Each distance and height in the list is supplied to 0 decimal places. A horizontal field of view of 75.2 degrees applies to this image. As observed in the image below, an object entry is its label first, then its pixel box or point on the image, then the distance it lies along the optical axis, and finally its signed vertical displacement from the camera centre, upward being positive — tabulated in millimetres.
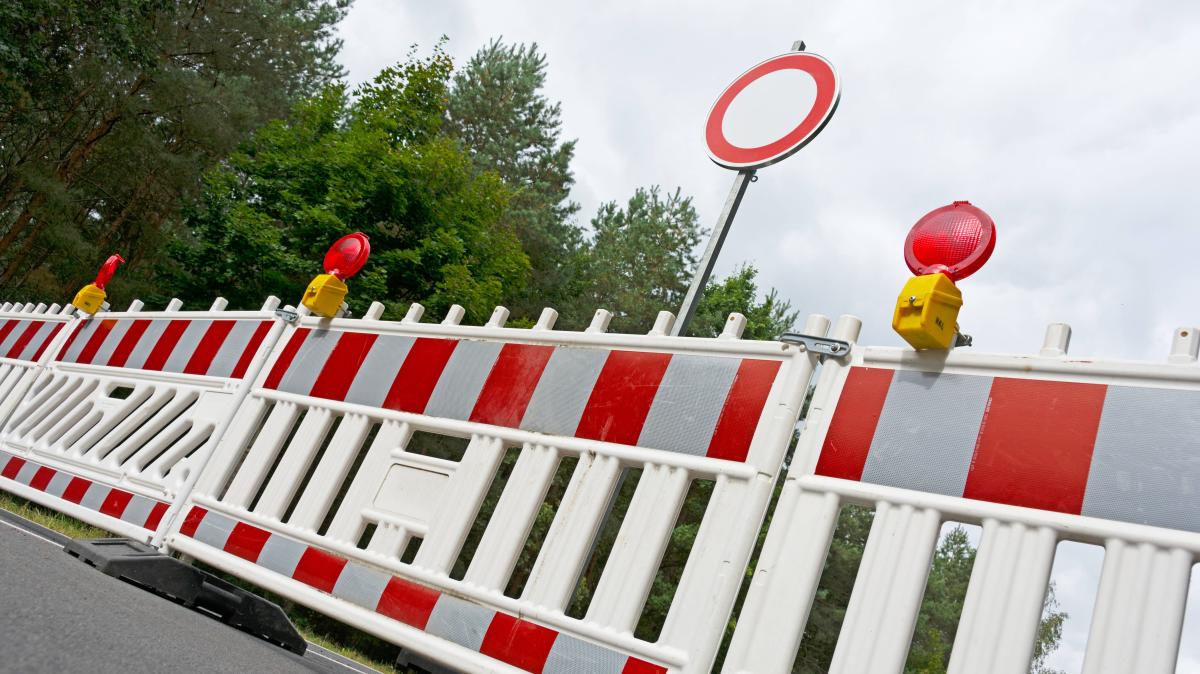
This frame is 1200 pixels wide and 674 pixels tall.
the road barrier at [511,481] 2641 +350
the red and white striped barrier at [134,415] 4480 +49
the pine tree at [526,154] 26078 +13814
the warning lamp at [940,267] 2588 +1542
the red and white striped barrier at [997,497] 1996 +746
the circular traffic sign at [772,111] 4094 +2837
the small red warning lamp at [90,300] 6638 +813
